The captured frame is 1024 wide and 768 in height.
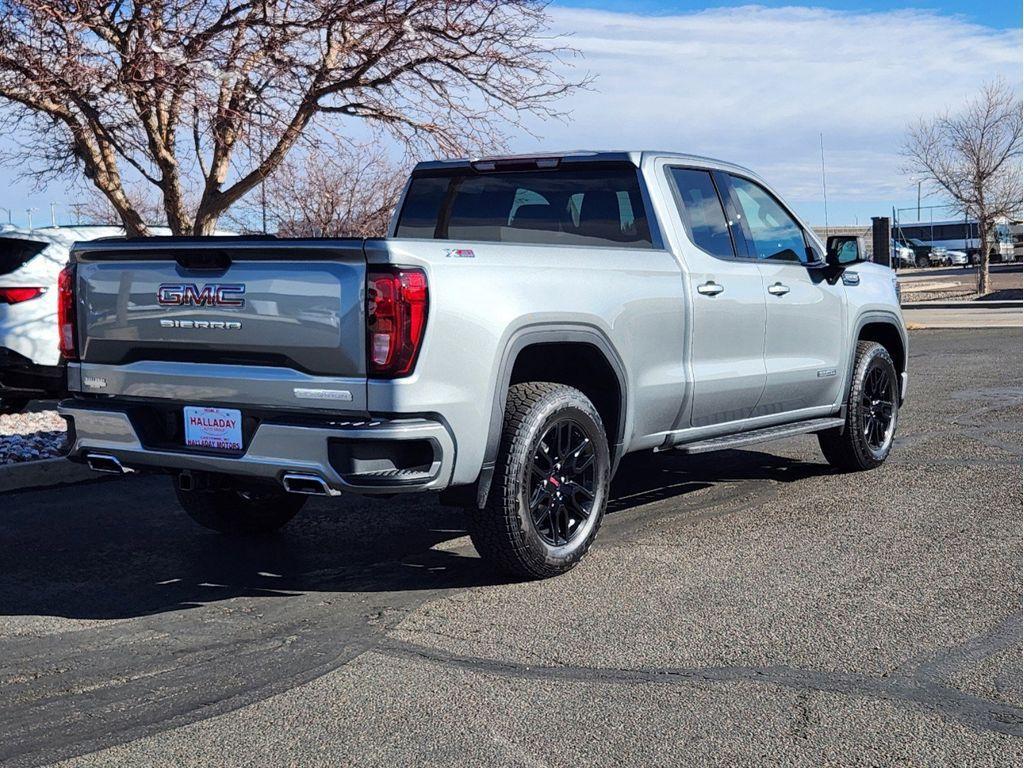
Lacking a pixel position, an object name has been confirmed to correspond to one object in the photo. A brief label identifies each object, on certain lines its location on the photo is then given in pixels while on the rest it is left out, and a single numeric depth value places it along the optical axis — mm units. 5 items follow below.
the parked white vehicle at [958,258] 62703
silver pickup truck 4871
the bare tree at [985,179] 34406
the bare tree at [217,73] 9523
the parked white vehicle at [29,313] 9953
